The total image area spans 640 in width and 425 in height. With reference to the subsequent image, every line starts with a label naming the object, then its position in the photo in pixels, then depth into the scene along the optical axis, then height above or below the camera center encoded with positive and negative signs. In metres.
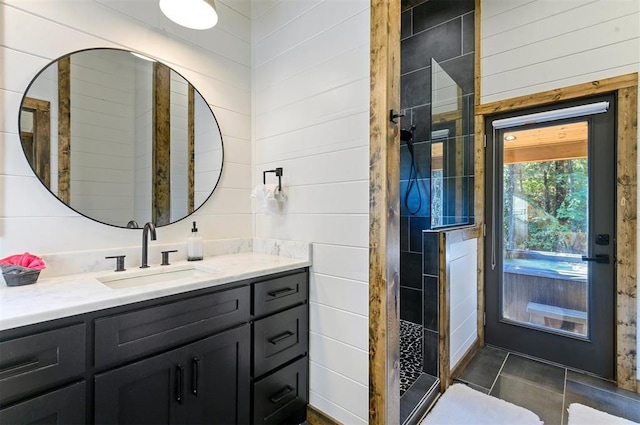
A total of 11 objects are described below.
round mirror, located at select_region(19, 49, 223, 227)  1.44 +0.43
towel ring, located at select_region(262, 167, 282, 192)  1.99 +0.27
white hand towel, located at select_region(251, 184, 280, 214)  1.95 +0.11
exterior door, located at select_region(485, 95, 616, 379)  2.32 -0.19
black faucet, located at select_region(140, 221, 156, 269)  1.62 -0.18
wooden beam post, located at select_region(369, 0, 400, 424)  1.46 +0.03
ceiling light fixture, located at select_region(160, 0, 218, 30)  1.53 +1.08
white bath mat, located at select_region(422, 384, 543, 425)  1.80 -1.28
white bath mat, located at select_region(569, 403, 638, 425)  1.81 -1.29
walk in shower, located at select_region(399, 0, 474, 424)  2.50 +0.70
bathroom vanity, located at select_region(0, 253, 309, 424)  0.93 -0.54
